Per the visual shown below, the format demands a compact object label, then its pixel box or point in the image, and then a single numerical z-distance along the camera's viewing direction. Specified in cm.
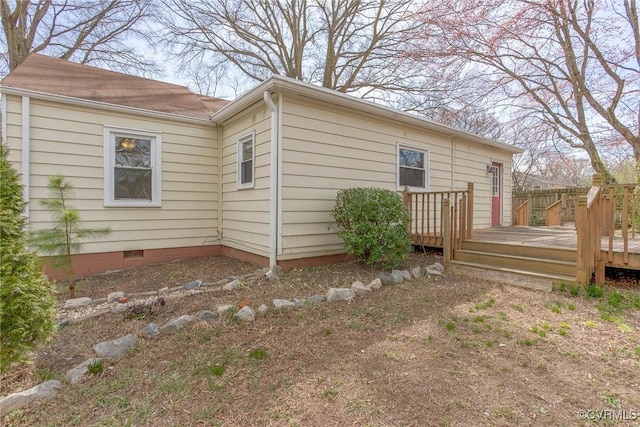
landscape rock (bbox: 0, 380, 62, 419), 193
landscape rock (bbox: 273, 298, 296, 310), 353
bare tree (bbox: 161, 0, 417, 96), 1060
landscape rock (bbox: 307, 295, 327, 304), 376
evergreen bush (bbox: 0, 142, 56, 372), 201
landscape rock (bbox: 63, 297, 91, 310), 372
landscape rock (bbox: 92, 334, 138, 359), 254
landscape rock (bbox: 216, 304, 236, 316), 333
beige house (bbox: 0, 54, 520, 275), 501
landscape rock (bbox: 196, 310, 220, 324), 320
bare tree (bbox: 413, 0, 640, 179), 749
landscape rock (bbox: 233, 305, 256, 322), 321
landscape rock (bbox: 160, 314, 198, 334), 294
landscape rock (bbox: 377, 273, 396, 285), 451
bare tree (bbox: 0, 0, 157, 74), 1008
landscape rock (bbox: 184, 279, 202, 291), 438
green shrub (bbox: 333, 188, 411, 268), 481
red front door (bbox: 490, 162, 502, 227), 928
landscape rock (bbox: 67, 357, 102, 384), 223
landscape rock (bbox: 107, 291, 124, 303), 396
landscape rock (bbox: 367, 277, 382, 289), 429
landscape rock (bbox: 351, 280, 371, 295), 407
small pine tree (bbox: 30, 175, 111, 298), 405
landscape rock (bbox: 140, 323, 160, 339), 284
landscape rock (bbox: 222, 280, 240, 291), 431
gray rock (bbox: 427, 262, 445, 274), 515
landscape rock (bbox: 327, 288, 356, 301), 386
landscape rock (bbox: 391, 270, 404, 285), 457
